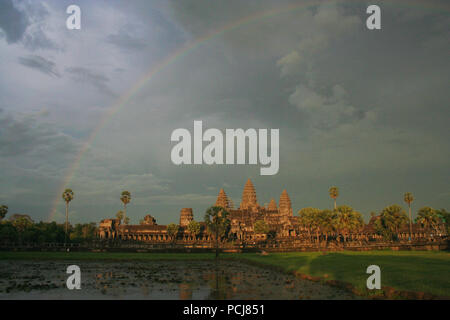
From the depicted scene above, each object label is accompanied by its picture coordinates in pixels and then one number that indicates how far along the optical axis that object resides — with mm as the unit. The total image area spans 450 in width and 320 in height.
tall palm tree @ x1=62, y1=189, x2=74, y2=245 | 104938
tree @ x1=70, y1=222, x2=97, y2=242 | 126562
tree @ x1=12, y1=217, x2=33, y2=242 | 87138
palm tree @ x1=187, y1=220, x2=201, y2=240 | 123938
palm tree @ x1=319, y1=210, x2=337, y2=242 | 87812
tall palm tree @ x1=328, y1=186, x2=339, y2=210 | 114062
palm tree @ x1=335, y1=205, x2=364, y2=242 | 84438
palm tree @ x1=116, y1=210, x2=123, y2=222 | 186650
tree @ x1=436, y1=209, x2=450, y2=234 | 103769
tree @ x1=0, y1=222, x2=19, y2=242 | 82038
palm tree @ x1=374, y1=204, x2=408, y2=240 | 100500
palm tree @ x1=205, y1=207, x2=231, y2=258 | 77312
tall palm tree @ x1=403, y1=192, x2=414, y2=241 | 125500
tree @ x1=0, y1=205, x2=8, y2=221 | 99062
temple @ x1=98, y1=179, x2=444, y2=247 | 140125
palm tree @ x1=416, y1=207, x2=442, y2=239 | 101000
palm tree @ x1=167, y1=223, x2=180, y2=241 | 130125
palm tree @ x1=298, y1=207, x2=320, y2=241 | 90250
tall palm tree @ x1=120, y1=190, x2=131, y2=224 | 132750
